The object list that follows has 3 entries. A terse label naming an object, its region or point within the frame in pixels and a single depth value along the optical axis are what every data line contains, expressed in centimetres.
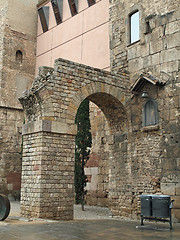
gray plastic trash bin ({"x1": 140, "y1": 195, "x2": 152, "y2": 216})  706
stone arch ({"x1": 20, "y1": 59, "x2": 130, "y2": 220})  829
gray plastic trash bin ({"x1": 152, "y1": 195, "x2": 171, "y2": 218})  682
